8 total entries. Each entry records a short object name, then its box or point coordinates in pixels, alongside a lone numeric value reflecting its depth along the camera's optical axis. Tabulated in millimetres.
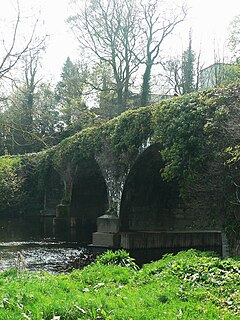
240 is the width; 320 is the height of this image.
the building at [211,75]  30281
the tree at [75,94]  30891
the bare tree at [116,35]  28328
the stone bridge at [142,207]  17016
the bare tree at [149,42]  28719
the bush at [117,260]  8855
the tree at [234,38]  25988
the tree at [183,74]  31688
